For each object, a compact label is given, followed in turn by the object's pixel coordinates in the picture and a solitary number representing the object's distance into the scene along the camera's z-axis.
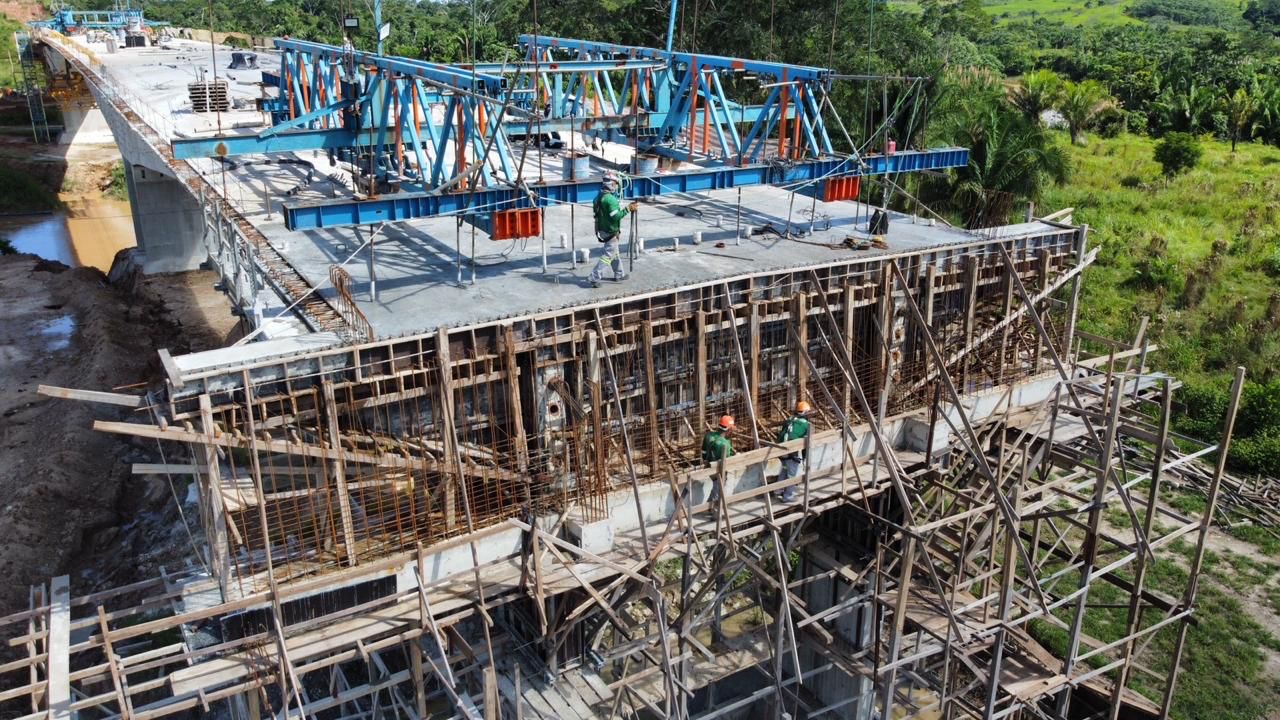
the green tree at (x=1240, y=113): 52.59
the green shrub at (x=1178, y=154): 47.38
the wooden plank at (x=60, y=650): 12.39
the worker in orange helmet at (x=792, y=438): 16.92
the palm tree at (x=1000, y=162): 33.28
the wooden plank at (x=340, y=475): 14.23
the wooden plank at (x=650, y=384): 16.58
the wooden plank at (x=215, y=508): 13.16
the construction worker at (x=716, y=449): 15.20
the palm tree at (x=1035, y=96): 44.06
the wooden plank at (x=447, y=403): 14.61
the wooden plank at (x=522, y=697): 16.78
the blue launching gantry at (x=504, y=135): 17.12
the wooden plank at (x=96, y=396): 12.00
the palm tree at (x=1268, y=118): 53.00
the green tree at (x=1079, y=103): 52.89
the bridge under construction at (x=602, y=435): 14.23
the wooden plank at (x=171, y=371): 12.83
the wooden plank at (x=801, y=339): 18.05
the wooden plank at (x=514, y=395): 15.38
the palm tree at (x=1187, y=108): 55.22
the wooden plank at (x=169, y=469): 13.23
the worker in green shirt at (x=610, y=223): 17.22
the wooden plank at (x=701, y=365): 17.17
